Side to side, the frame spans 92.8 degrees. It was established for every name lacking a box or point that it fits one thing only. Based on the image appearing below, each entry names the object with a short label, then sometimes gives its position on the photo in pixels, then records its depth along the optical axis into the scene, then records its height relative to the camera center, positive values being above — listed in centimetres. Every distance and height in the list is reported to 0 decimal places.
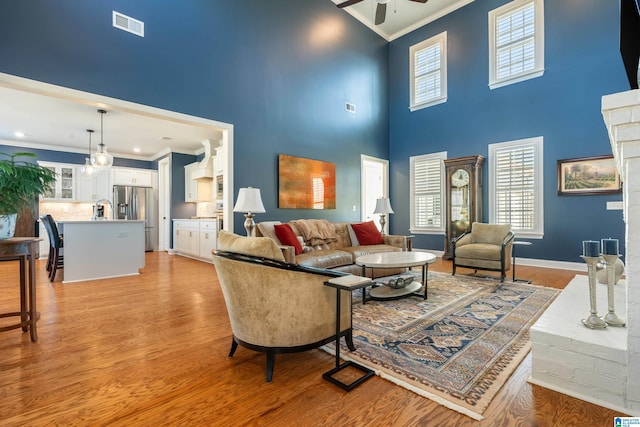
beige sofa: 372 -50
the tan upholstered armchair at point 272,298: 175 -50
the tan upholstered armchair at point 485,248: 421 -52
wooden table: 224 -41
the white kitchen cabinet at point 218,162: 630 +112
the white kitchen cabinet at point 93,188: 764 +73
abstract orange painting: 542 +59
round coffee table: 317 -53
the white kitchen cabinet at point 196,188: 754 +70
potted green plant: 217 +22
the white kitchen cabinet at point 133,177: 813 +107
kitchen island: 448 -51
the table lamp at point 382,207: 544 +12
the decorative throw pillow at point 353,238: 500 -40
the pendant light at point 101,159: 511 +96
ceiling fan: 465 +322
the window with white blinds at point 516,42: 546 +321
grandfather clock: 579 +35
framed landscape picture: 469 +57
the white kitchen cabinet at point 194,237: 618 -49
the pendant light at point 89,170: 571 +89
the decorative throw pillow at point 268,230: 417 -21
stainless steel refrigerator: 793 +24
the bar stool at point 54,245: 466 -45
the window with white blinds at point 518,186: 540 +50
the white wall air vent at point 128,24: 372 +240
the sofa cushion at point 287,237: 402 -30
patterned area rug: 168 -94
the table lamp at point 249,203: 407 +16
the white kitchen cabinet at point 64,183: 732 +83
